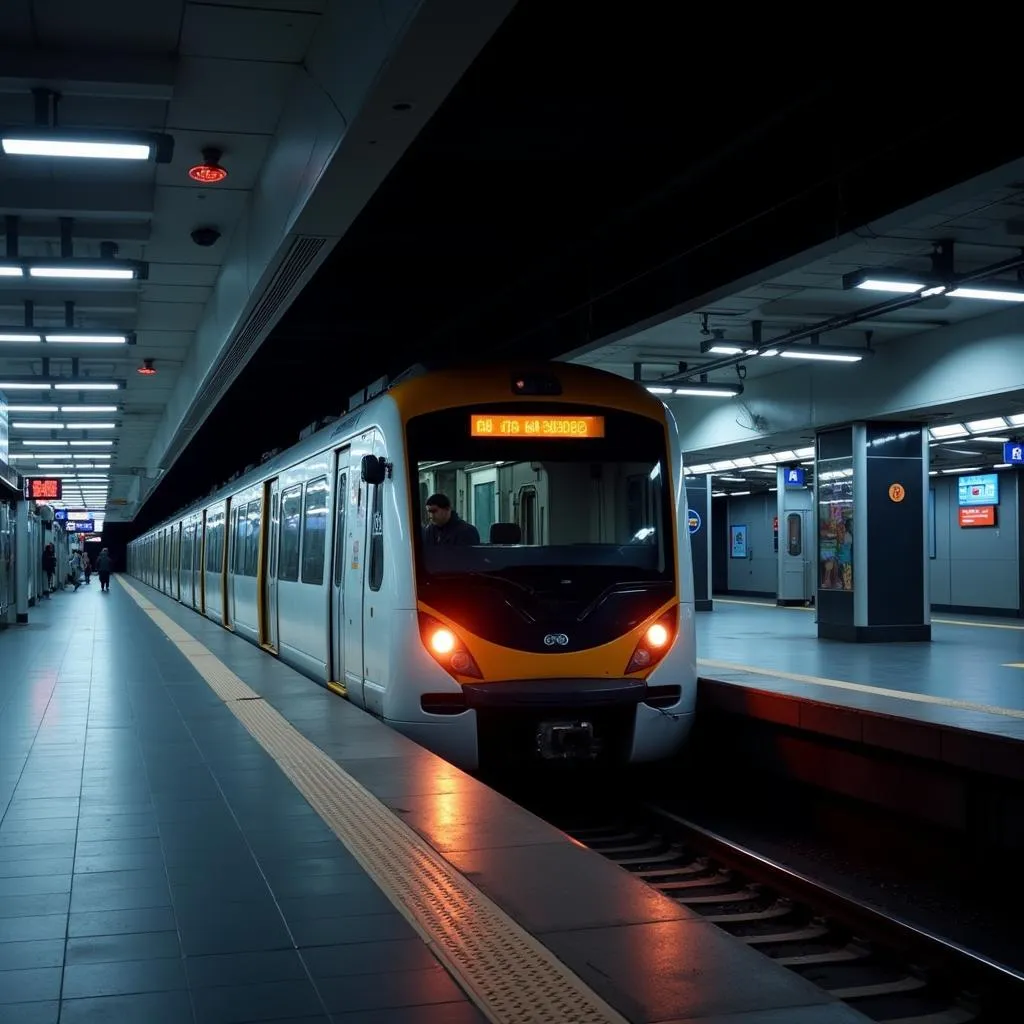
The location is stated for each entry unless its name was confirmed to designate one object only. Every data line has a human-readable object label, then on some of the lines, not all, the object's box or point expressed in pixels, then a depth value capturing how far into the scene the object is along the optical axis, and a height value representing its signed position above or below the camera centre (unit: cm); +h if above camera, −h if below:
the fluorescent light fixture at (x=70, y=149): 767 +253
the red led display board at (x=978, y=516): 2491 +47
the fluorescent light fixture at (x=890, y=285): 1092 +230
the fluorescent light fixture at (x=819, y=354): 1504 +233
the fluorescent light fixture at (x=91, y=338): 1380 +240
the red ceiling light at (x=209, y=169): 972 +302
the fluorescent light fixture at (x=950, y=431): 1825 +163
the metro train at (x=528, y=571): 798 -18
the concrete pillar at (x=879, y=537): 1686 +4
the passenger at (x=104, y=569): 4438 -73
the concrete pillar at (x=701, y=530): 2459 +24
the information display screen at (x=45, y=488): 3033 +153
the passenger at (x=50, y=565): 3558 -45
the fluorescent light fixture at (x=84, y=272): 1070 +244
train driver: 823 +12
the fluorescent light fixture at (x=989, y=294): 1145 +231
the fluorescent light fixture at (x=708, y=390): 1802 +225
